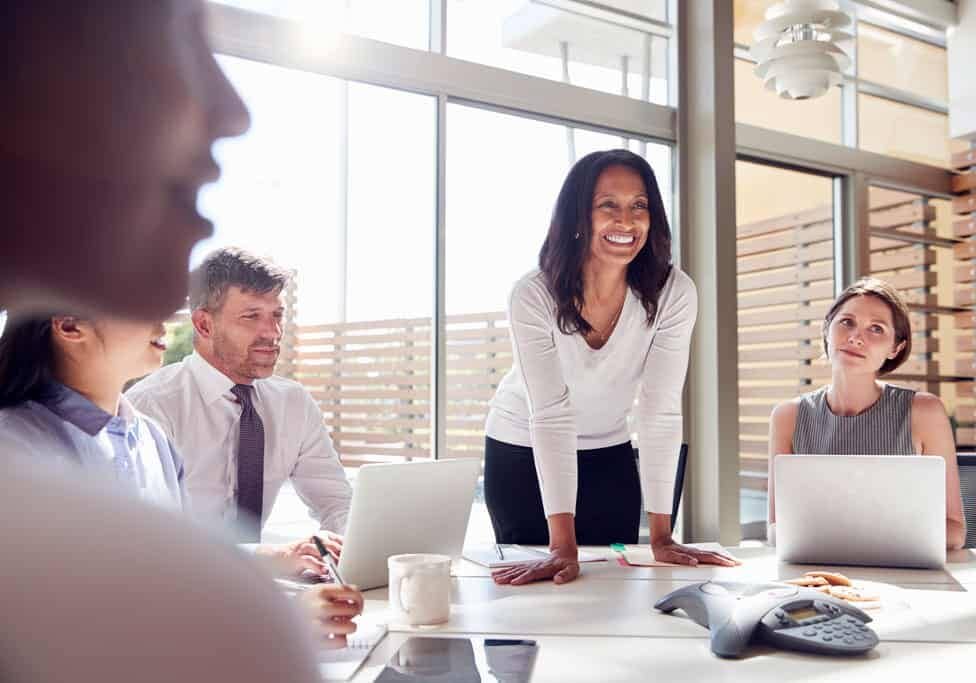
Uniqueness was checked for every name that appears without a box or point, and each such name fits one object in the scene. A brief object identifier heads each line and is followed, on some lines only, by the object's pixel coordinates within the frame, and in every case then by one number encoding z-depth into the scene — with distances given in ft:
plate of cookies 4.61
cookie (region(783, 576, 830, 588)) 4.82
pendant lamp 10.94
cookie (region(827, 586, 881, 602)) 4.63
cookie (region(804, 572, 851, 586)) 4.91
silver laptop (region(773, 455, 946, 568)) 5.35
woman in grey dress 7.58
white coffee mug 4.19
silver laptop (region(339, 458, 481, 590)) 4.75
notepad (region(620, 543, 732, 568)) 5.76
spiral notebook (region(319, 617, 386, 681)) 3.58
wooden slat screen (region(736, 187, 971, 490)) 15.33
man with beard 6.67
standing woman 6.39
